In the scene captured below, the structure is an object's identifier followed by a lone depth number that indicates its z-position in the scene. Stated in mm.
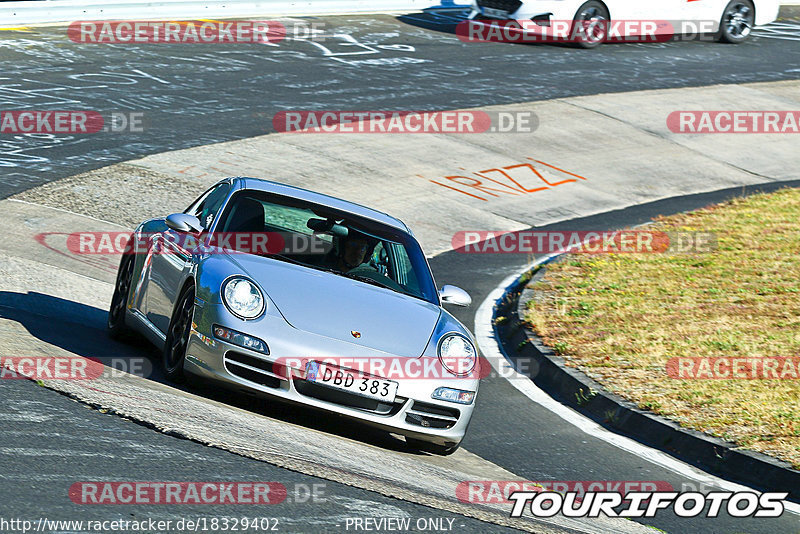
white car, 45312
